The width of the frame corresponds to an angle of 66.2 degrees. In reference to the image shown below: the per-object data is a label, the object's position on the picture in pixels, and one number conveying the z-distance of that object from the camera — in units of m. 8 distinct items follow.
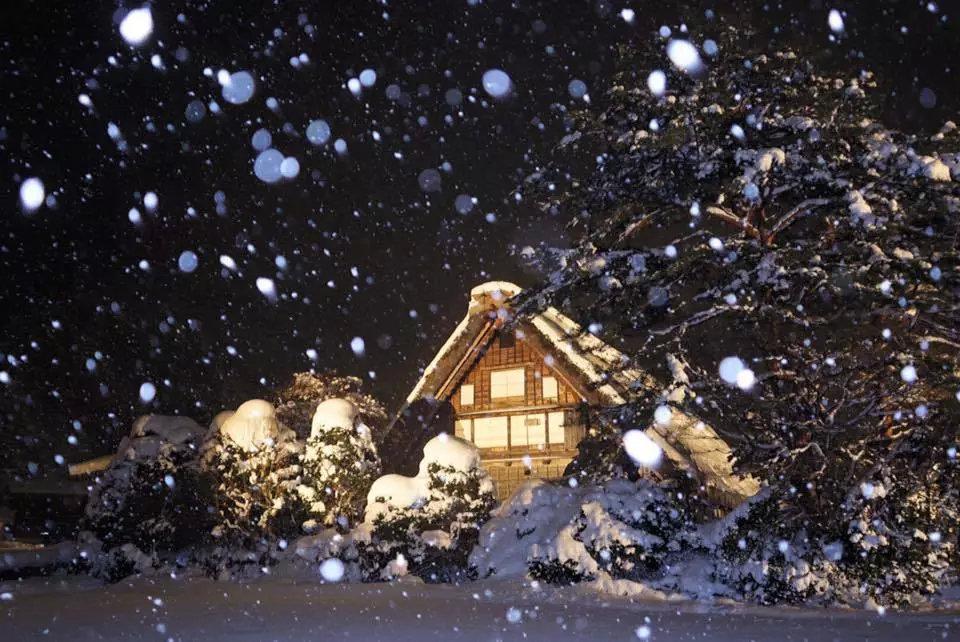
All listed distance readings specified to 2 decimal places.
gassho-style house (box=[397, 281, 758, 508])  19.27
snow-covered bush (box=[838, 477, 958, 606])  8.16
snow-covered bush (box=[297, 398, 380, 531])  14.17
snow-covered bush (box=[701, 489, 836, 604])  8.34
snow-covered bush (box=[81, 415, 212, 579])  14.13
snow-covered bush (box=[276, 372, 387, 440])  21.09
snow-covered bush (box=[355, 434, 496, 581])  11.99
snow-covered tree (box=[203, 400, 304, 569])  13.81
